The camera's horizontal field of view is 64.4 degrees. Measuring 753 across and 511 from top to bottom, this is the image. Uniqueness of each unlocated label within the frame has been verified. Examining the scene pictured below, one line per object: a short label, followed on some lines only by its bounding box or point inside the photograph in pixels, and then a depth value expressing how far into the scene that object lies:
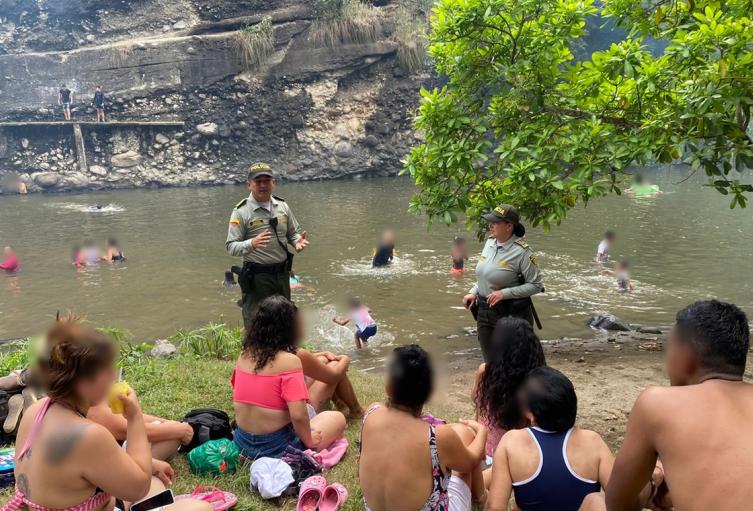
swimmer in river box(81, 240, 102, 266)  14.18
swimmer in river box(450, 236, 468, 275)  12.40
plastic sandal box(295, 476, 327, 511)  3.52
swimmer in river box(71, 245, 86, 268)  14.05
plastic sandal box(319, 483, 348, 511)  3.51
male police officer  5.78
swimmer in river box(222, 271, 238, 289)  11.97
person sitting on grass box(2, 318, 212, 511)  2.38
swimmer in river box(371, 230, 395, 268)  13.37
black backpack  4.34
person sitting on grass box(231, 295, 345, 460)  3.88
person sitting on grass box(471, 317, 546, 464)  3.82
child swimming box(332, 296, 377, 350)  8.52
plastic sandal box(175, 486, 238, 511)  3.48
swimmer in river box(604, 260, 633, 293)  11.54
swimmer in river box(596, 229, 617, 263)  13.32
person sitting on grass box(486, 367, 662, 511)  2.74
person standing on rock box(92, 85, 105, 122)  29.28
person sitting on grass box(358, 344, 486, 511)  2.86
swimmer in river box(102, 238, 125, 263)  14.50
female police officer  5.32
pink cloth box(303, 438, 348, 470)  4.05
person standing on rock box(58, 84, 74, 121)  29.16
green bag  3.96
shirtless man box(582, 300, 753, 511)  1.98
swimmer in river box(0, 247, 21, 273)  13.24
